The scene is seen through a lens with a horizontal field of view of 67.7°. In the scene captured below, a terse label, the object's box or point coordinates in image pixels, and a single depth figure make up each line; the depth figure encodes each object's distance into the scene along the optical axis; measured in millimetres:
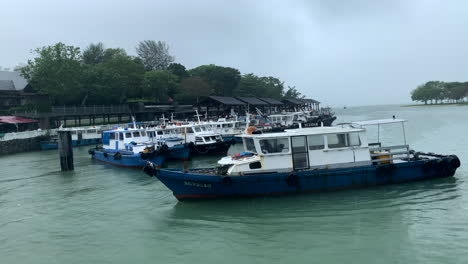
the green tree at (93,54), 93250
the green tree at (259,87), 94188
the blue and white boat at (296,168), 14328
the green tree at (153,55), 102688
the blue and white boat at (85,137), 48656
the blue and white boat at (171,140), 27156
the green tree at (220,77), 87888
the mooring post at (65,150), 26109
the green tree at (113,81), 63522
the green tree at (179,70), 87938
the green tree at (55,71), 56844
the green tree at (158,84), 71231
